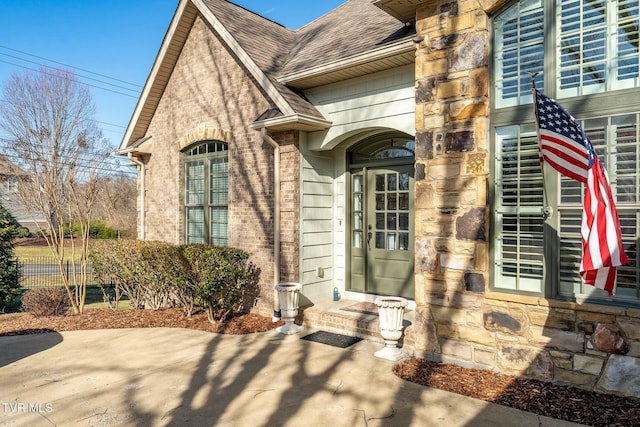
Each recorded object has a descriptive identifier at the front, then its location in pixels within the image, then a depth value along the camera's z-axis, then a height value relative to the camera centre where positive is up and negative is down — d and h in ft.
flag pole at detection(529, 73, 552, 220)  13.67 +0.43
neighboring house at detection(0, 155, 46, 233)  61.52 +5.62
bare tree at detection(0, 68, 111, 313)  58.13 +12.59
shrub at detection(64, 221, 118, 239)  91.45 -2.40
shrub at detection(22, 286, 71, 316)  25.77 -5.10
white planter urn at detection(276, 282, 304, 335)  20.38 -4.23
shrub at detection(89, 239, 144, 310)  26.76 -3.11
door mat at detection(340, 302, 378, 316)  21.39 -4.80
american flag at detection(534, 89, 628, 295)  10.68 +0.88
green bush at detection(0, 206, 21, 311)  30.04 -3.54
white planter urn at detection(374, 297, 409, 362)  16.46 -4.30
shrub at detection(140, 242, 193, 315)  23.73 -3.16
